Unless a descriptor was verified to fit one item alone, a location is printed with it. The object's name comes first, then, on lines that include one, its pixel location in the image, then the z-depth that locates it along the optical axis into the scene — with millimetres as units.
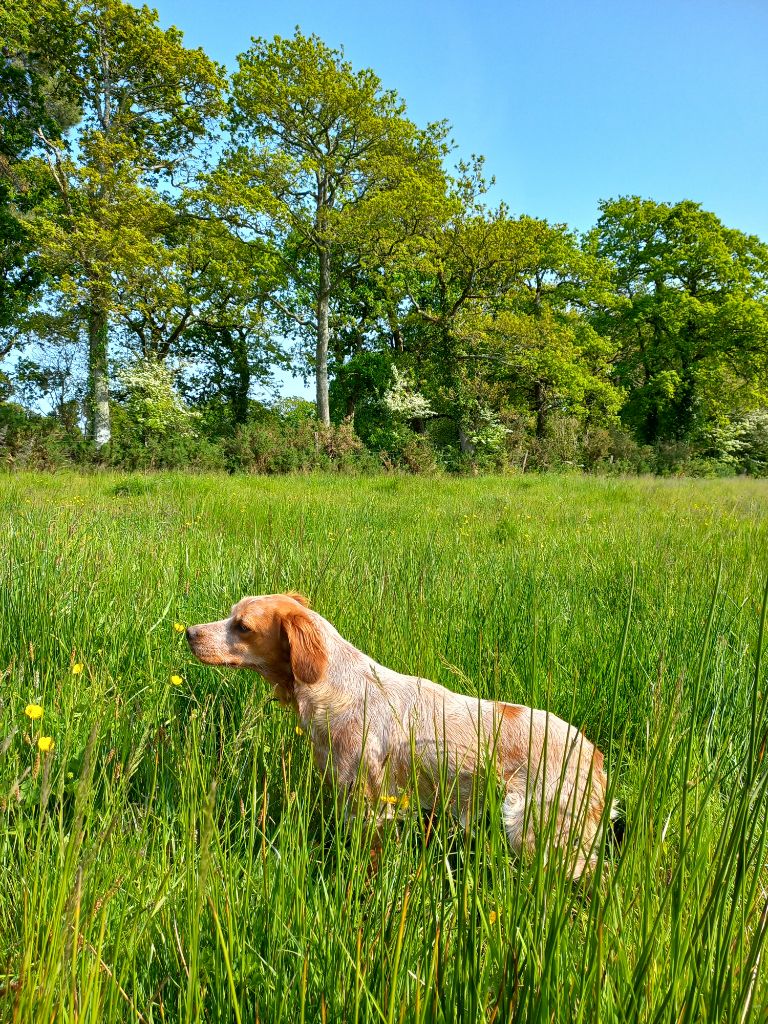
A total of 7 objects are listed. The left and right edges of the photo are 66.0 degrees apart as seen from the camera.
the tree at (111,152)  20250
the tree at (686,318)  31141
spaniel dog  1970
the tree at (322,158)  21047
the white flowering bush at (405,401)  25281
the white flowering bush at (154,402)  21953
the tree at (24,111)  20578
